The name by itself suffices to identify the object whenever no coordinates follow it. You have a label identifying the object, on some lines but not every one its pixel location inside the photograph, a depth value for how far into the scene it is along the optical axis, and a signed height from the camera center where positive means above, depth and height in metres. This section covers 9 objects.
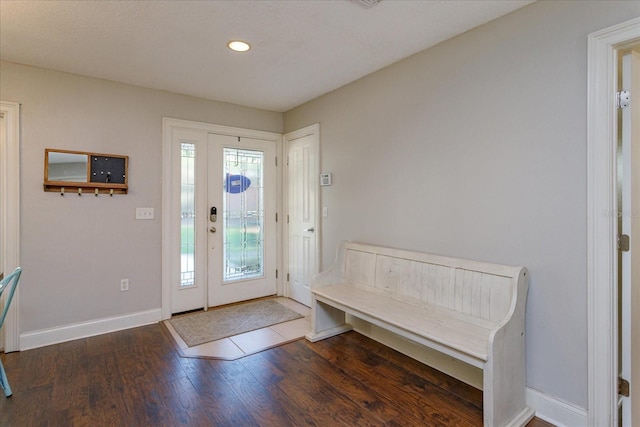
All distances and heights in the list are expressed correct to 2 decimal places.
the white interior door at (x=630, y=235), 1.67 -0.12
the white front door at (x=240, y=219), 3.74 -0.07
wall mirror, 2.82 +0.39
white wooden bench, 1.73 -0.68
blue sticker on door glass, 3.83 +0.36
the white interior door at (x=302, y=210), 3.68 +0.04
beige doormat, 3.02 -1.11
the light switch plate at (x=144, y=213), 3.25 +0.01
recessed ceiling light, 2.36 +1.26
